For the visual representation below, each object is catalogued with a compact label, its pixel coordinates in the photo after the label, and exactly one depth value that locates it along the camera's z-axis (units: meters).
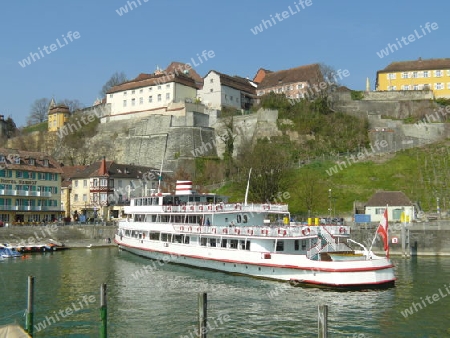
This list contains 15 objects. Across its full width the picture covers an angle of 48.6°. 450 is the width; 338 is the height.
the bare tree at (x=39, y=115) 160.74
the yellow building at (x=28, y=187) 70.12
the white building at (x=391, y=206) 60.62
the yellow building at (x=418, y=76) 101.12
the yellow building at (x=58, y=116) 123.81
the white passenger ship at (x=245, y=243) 33.25
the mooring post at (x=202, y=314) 17.11
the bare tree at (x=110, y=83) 144.75
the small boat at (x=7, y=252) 52.22
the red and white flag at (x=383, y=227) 34.62
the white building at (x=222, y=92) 103.83
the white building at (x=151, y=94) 101.94
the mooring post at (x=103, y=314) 18.47
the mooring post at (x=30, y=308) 21.42
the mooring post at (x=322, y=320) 15.55
